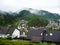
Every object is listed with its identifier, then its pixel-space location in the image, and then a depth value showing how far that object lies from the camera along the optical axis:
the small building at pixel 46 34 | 15.17
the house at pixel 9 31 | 18.95
